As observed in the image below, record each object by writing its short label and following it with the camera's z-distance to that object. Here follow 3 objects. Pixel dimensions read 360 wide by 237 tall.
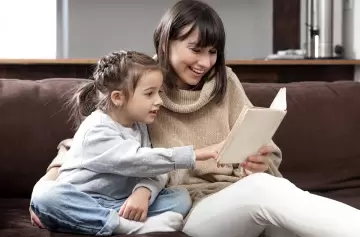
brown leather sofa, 3.01
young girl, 2.56
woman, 2.59
